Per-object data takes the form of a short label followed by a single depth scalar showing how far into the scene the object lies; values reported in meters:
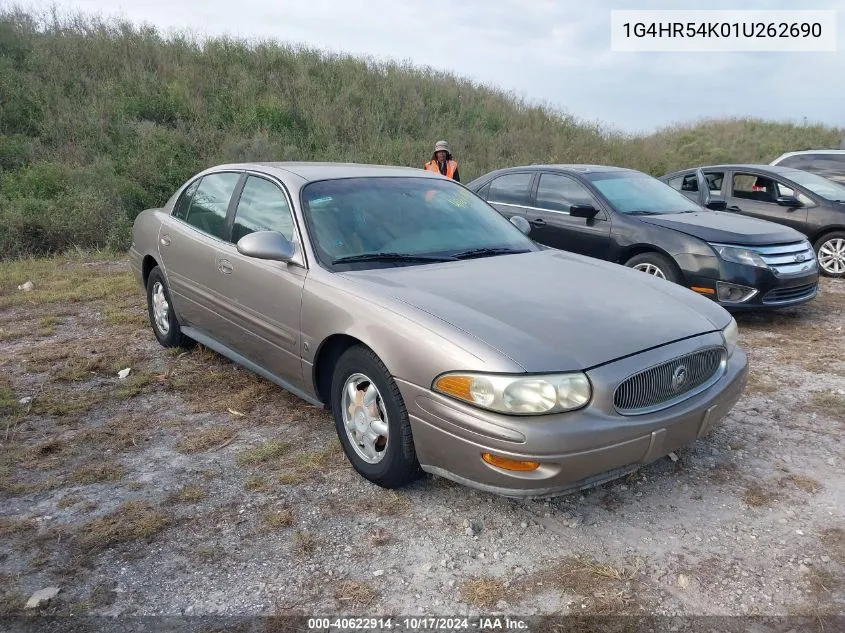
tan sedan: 2.58
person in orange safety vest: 9.22
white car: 10.46
